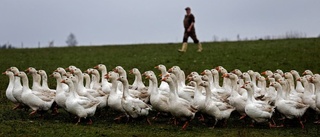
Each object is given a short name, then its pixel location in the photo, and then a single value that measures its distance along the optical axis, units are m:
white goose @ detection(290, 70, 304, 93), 18.88
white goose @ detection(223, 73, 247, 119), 16.98
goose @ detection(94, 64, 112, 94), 18.83
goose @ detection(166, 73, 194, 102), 18.42
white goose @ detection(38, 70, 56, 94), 18.02
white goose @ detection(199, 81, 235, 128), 16.06
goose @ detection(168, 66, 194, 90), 18.92
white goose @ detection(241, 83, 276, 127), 15.87
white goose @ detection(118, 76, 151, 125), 16.39
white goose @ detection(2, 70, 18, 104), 18.34
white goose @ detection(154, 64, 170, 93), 18.62
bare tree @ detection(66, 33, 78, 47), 133.91
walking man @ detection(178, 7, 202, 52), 31.80
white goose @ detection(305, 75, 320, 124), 16.56
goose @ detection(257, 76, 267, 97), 18.60
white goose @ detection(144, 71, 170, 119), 16.44
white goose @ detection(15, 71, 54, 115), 16.98
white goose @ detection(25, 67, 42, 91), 18.42
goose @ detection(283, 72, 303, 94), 18.30
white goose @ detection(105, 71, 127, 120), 16.81
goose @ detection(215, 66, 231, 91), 19.03
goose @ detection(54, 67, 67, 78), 19.20
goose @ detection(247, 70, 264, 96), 18.93
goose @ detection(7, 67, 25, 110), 17.81
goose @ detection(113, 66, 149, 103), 17.67
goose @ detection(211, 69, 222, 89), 19.26
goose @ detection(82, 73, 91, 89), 19.06
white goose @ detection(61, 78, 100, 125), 16.03
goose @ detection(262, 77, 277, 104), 17.77
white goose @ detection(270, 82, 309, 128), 16.16
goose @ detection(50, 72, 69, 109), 16.86
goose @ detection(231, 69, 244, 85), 19.49
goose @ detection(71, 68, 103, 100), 17.53
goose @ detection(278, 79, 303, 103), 16.95
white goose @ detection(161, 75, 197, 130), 16.02
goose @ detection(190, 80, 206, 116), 16.31
